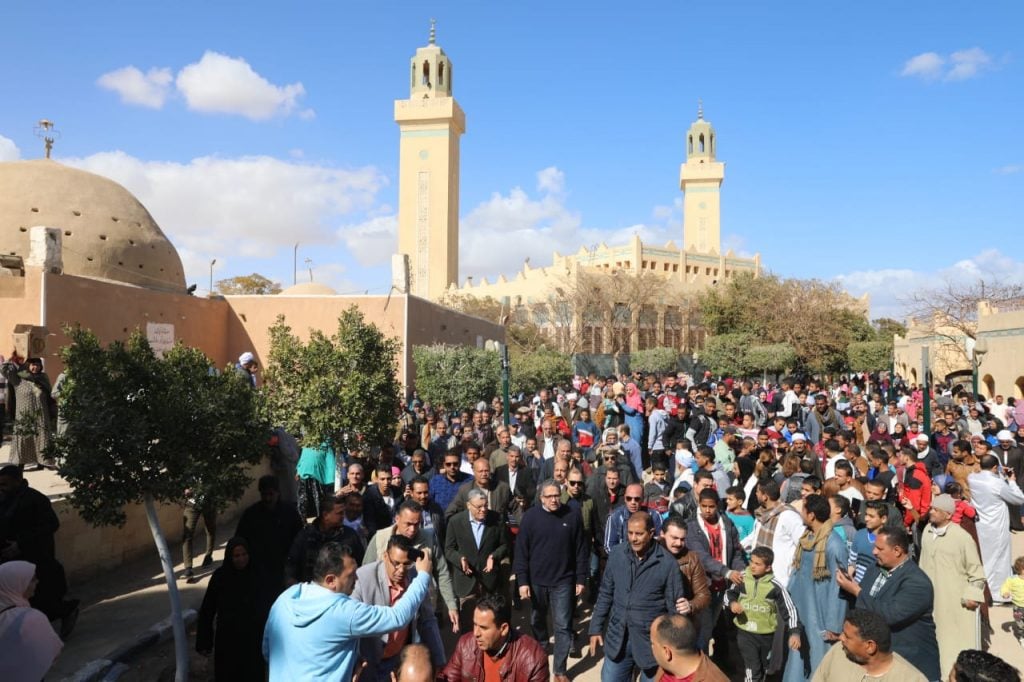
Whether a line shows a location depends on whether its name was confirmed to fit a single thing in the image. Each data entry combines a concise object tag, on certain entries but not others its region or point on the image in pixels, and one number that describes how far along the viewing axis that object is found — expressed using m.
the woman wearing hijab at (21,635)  3.13
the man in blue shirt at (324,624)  3.06
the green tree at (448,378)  18.38
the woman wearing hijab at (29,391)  8.19
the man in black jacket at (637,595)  4.13
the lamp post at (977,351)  16.79
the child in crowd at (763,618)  4.48
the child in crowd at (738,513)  5.67
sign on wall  15.98
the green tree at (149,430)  4.39
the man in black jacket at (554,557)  5.14
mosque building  38.88
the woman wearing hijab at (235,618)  4.55
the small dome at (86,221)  15.63
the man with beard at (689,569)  4.33
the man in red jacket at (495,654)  3.16
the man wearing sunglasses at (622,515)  5.18
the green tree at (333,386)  8.16
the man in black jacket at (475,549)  5.27
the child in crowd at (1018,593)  5.29
